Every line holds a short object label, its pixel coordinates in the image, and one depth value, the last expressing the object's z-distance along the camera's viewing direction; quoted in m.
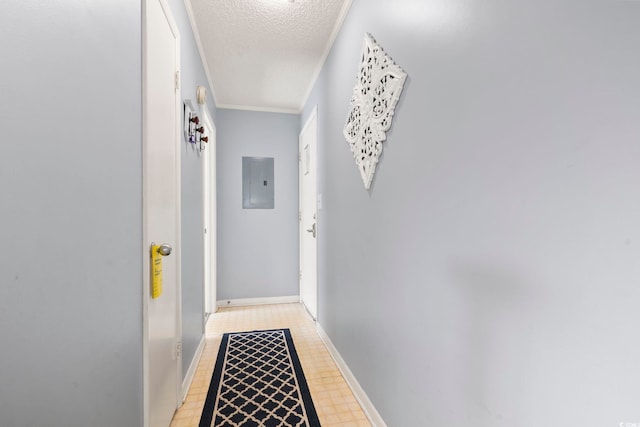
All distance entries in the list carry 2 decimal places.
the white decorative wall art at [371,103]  1.26
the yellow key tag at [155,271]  1.17
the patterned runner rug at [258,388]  1.53
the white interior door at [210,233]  3.15
